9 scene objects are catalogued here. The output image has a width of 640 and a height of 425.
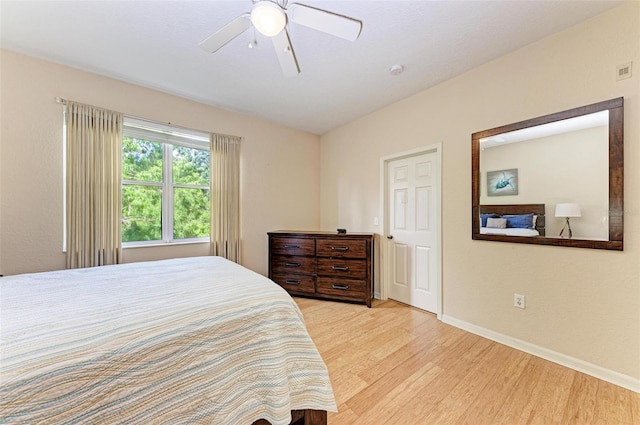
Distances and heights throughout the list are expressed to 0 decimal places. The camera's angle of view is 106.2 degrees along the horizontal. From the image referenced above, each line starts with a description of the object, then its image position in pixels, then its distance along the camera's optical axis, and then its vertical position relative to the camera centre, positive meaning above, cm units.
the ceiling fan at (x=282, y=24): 120 +102
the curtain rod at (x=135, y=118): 223 +102
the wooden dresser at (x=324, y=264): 307 -72
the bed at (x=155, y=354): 72 -51
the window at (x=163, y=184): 266 +33
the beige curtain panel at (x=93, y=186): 225 +25
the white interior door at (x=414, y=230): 283 -24
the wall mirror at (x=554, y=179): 168 +26
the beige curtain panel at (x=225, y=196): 312 +20
